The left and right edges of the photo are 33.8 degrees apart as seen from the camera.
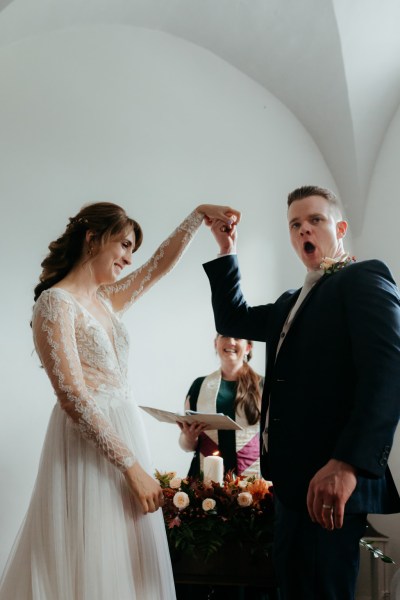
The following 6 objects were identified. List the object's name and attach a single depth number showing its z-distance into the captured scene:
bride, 2.09
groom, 1.68
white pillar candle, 2.87
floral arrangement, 2.59
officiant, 3.88
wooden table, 2.55
